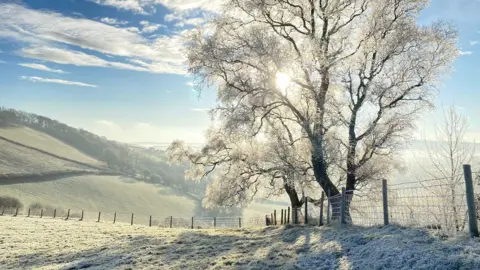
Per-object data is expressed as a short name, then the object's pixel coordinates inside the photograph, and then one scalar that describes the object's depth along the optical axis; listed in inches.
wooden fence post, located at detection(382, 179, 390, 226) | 451.5
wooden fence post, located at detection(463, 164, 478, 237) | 317.4
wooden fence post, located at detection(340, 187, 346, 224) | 585.0
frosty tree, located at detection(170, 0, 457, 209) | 791.7
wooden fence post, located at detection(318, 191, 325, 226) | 702.5
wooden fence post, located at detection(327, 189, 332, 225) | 679.8
